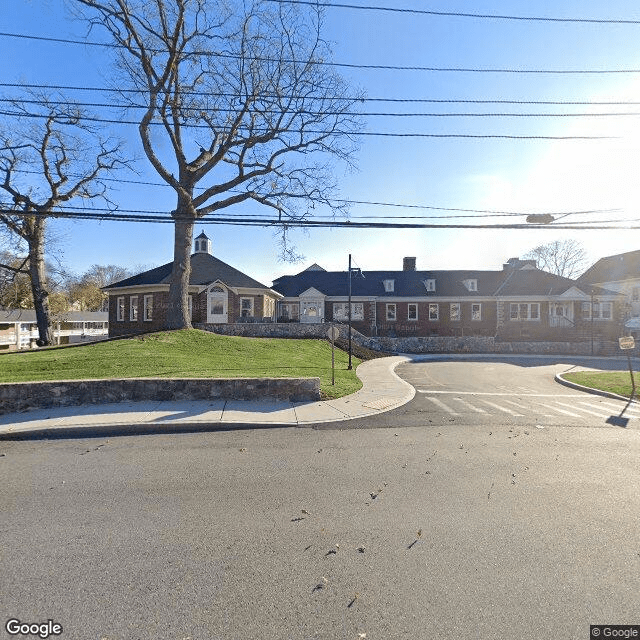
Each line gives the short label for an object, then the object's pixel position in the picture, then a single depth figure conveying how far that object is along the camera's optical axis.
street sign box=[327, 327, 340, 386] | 12.20
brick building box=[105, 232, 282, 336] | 26.14
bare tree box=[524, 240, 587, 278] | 61.31
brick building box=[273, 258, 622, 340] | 34.55
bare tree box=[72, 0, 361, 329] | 15.77
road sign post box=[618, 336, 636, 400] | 11.90
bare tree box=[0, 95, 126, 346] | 23.62
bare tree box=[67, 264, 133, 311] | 58.93
